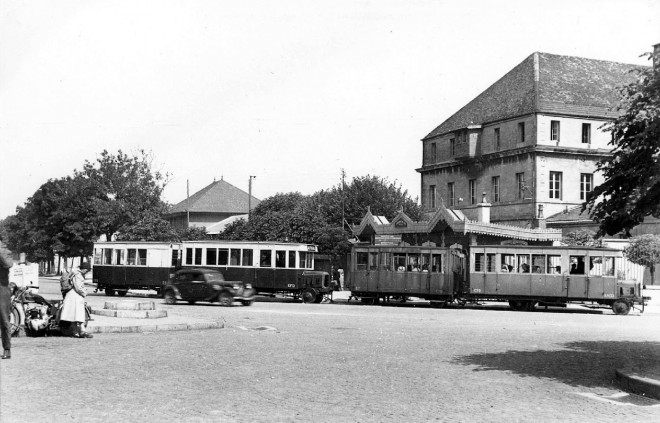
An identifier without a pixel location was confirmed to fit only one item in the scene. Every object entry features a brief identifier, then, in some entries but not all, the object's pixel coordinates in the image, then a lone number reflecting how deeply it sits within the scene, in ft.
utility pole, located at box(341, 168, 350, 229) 210.90
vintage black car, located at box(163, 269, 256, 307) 105.91
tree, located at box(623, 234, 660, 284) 139.44
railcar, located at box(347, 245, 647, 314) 108.27
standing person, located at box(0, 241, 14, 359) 38.52
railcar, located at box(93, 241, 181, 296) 128.57
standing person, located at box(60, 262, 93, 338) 53.21
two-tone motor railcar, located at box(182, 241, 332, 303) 122.83
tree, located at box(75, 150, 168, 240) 214.28
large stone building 193.67
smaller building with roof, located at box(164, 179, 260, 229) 383.45
